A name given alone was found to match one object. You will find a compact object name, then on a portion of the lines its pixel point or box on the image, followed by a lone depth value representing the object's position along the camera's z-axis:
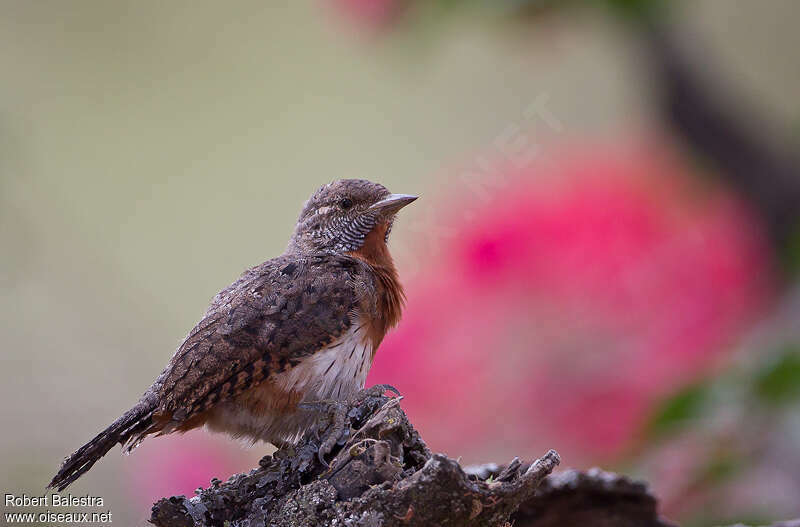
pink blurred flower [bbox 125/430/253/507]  5.31
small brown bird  3.97
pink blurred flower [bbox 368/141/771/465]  5.86
